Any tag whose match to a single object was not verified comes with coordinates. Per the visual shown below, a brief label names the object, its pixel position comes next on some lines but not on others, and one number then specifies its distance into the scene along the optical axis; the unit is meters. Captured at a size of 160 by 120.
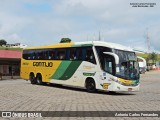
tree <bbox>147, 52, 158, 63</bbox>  89.82
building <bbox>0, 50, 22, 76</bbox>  42.40
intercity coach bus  14.25
